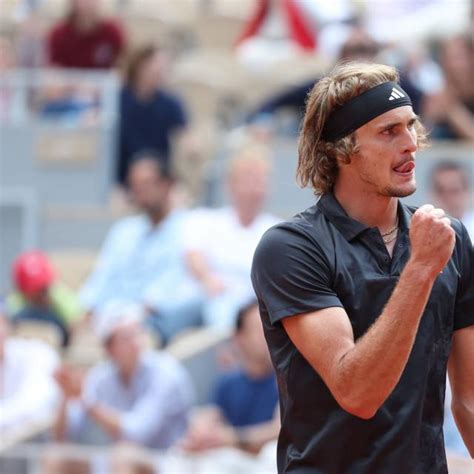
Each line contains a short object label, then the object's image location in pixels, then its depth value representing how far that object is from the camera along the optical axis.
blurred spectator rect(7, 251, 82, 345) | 18.33
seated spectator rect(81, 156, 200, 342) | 17.83
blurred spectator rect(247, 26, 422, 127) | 17.69
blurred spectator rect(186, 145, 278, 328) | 17.30
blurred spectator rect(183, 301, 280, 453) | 14.10
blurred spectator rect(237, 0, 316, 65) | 23.62
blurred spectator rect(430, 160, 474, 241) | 15.65
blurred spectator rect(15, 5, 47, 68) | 24.64
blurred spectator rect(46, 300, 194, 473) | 15.13
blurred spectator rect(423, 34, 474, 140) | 18.64
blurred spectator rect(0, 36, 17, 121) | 23.18
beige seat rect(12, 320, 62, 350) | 17.73
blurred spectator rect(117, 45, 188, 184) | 22.47
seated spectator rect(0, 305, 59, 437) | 15.73
